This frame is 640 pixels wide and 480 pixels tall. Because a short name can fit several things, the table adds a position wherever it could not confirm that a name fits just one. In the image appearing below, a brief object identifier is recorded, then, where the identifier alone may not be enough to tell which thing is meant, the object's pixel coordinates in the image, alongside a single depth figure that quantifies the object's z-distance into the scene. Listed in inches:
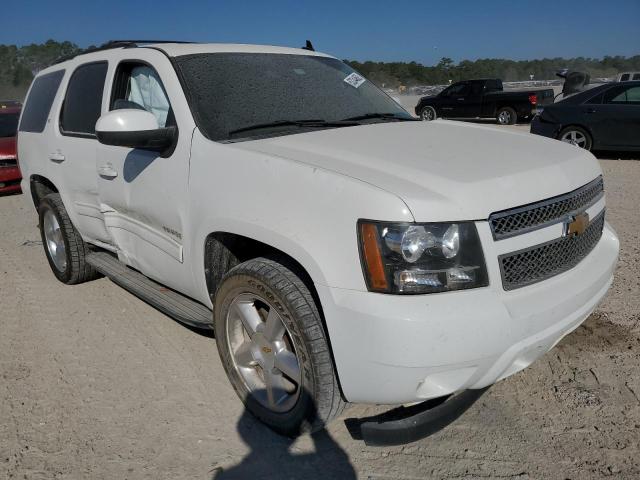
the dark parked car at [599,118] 402.3
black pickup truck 724.0
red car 384.8
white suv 85.1
